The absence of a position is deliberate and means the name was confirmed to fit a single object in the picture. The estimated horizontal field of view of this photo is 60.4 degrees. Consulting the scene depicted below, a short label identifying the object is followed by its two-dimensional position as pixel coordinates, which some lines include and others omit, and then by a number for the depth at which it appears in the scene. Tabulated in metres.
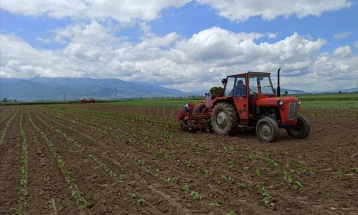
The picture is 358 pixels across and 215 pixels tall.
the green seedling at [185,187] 5.30
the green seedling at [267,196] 4.73
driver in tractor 10.39
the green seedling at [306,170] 6.02
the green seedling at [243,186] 5.30
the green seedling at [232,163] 6.69
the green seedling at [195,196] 4.85
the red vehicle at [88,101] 73.00
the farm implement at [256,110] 9.55
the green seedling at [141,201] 4.76
